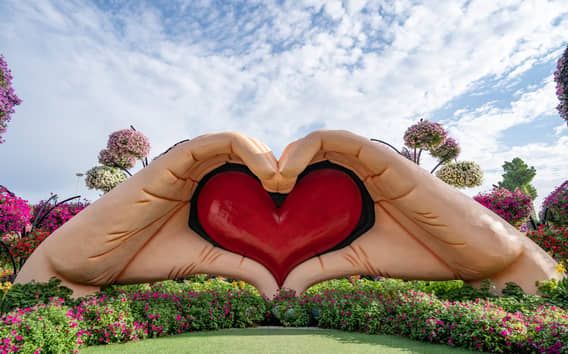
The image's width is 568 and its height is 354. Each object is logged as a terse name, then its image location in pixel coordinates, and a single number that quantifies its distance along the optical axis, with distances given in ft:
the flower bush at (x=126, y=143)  34.04
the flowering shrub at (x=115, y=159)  34.40
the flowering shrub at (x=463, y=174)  39.62
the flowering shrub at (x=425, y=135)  39.40
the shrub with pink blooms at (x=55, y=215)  32.07
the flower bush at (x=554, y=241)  24.47
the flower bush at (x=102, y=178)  34.63
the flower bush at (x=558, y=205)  28.60
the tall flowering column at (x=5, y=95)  34.40
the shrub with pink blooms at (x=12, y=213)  25.40
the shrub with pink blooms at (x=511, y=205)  33.14
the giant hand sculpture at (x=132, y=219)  18.01
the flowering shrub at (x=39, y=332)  11.08
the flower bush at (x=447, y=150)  41.81
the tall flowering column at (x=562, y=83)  27.53
